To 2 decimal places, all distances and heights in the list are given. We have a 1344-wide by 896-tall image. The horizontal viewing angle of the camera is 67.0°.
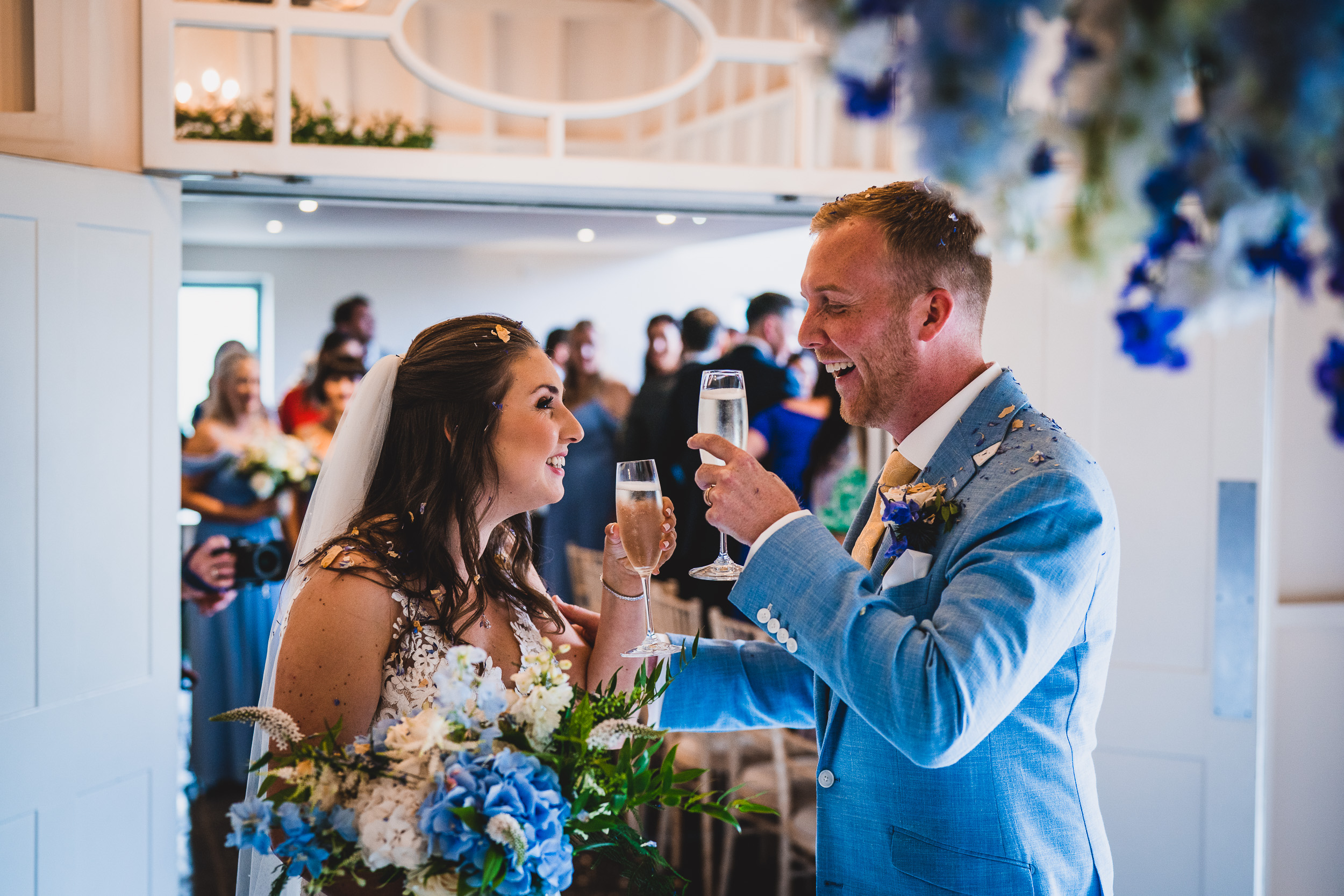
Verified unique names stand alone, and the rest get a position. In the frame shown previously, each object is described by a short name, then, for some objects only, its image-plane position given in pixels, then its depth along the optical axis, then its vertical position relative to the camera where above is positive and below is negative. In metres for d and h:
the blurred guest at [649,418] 5.41 +0.04
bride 1.92 -0.12
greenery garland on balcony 3.00 +0.89
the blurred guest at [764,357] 4.95 +0.34
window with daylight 9.41 +0.94
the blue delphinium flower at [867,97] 0.70 +0.23
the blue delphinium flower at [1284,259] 0.62 +0.11
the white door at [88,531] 2.64 -0.31
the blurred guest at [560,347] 7.30 +0.56
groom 1.39 -0.26
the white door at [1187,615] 3.16 -0.59
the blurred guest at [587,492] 6.13 -0.41
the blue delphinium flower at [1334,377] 0.60 +0.03
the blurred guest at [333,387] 5.88 +0.20
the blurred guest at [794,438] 4.91 -0.06
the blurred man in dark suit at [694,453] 4.94 -0.10
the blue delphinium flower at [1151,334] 0.67 +0.06
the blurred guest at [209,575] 4.61 -0.70
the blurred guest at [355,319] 6.45 +0.66
